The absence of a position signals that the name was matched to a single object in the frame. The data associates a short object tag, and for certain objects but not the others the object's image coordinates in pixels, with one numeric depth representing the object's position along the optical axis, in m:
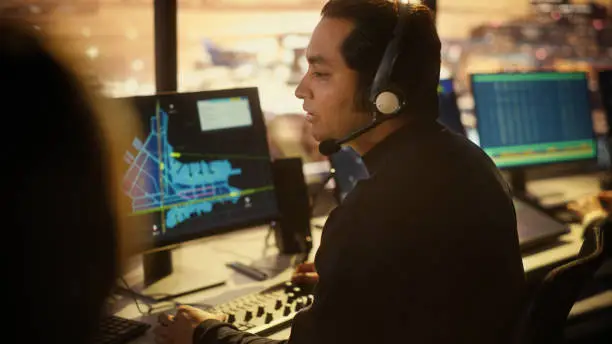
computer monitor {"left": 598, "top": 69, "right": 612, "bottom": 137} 2.72
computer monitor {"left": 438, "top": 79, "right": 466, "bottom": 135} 2.32
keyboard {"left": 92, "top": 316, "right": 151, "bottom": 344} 1.31
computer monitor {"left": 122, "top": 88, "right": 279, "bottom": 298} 1.62
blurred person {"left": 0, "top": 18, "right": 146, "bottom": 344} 0.46
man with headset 1.06
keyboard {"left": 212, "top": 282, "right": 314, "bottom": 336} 1.40
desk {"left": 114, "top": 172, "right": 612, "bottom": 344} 1.60
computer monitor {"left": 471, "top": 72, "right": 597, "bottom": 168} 2.43
